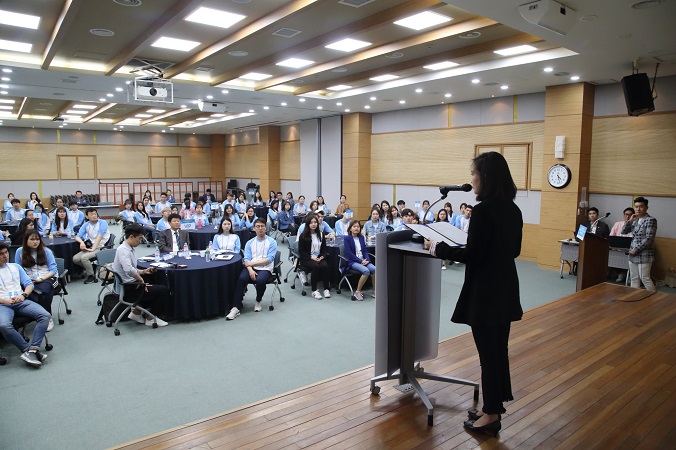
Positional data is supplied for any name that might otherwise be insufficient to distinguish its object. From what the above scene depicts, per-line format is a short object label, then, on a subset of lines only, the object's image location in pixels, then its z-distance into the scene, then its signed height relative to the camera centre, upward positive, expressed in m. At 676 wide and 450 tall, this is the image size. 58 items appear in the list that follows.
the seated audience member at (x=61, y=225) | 8.96 -0.99
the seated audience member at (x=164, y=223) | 10.22 -1.04
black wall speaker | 7.08 +1.38
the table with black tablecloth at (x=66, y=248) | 8.16 -1.32
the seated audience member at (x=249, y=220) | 11.25 -1.08
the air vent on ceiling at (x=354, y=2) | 5.33 +2.11
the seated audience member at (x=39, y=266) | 5.74 -1.18
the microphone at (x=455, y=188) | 2.80 -0.06
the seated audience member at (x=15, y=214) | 12.05 -1.00
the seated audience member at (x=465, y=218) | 10.17 -0.88
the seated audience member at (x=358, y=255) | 7.49 -1.32
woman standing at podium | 2.61 -0.47
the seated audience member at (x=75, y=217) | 10.50 -0.96
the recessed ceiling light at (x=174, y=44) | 7.13 +2.19
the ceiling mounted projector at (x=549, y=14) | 4.68 +1.77
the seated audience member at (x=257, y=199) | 15.88 -0.77
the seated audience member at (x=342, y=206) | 13.15 -0.81
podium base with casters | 3.18 -1.00
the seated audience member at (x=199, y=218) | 10.83 -0.98
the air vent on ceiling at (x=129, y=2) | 5.39 +2.13
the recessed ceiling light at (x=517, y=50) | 7.18 +2.12
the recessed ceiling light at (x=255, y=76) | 9.73 +2.29
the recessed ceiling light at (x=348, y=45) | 7.21 +2.22
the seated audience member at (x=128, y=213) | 11.80 -0.94
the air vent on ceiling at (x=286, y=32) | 6.53 +2.17
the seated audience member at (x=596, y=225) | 8.80 -0.90
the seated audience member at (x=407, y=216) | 8.39 -0.72
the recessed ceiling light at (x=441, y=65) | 8.21 +2.15
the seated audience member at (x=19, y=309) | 4.79 -1.48
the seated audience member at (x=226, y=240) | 7.43 -1.03
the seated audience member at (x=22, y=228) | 7.75 -0.88
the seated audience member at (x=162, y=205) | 14.41 -0.90
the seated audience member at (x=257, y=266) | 6.57 -1.36
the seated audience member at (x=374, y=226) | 9.16 -0.97
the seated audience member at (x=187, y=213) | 12.00 -0.96
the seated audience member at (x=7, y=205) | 14.44 -0.93
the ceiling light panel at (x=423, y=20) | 6.04 +2.22
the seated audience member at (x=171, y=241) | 7.28 -1.04
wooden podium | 6.85 -1.28
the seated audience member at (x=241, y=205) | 14.28 -0.87
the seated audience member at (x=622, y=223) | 8.45 -0.84
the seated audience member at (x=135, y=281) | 5.76 -1.36
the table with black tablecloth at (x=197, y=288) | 6.10 -1.52
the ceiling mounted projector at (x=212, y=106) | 11.98 +1.94
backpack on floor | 6.02 -1.80
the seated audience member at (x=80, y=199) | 17.80 -0.92
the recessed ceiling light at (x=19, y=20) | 5.99 +2.16
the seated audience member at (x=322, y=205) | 13.43 -0.82
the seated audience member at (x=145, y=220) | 11.71 -1.13
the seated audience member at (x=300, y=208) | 13.57 -0.91
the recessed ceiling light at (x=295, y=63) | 8.41 +2.23
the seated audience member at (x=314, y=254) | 7.50 -1.29
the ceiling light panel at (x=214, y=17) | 5.86 +2.18
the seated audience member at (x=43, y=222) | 10.56 -1.13
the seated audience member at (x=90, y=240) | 8.45 -1.23
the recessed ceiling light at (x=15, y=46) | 7.19 +2.16
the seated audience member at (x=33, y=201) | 14.78 -0.80
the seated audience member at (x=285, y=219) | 12.98 -1.19
